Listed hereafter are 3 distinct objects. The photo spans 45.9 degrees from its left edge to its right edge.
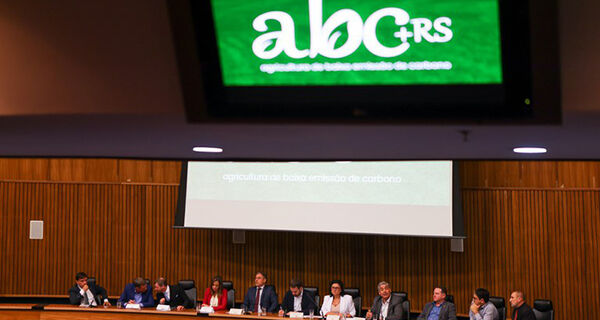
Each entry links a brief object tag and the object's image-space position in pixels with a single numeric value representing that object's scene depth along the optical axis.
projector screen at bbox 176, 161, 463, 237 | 8.70
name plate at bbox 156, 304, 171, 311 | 7.65
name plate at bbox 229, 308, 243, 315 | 7.52
